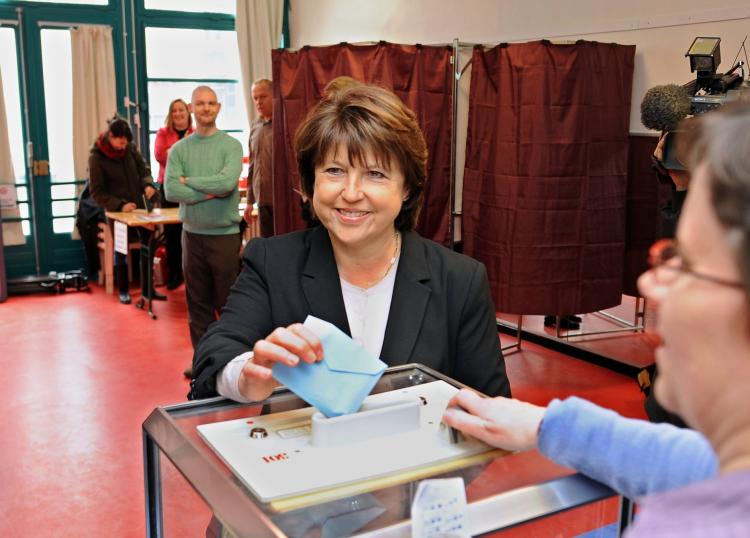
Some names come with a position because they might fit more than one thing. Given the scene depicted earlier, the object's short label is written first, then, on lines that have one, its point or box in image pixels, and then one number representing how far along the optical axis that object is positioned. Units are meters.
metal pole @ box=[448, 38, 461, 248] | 4.59
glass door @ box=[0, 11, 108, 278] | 6.88
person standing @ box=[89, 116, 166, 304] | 6.47
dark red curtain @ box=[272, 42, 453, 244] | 4.47
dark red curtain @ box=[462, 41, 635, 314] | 4.26
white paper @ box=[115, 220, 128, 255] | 6.09
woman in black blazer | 1.72
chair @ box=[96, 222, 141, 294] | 6.67
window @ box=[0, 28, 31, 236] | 6.82
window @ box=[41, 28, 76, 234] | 7.03
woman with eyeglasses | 0.56
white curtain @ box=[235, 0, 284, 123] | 7.93
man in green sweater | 4.63
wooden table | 5.94
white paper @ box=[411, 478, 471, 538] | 0.91
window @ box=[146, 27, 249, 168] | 7.64
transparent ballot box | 0.94
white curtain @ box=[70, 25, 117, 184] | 7.11
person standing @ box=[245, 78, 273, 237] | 5.67
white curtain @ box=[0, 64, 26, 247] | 6.78
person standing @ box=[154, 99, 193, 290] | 6.91
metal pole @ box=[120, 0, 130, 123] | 7.36
